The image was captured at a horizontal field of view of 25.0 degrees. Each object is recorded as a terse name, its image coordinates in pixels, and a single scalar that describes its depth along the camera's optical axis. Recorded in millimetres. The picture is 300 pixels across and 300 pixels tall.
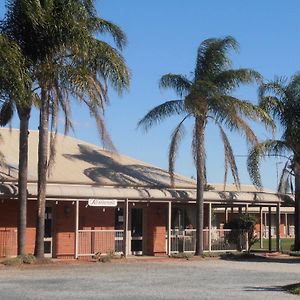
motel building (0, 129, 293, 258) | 26641
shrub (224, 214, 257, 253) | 32062
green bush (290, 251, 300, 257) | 31914
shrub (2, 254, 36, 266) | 22531
